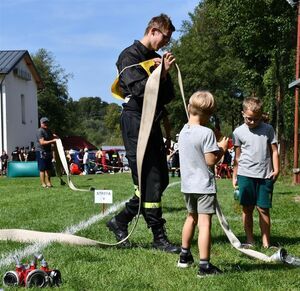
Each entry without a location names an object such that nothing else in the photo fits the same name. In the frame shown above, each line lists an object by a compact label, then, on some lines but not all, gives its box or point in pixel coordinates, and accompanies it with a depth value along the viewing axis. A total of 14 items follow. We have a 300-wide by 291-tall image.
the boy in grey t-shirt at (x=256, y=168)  5.83
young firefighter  5.38
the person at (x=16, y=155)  42.09
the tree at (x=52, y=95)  68.12
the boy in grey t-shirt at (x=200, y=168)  4.39
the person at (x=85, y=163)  36.47
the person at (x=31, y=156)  39.37
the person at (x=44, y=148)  14.71
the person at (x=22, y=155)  40.84
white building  45.75
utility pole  17.15
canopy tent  59.00
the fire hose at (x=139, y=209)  4.79
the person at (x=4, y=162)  40.91
